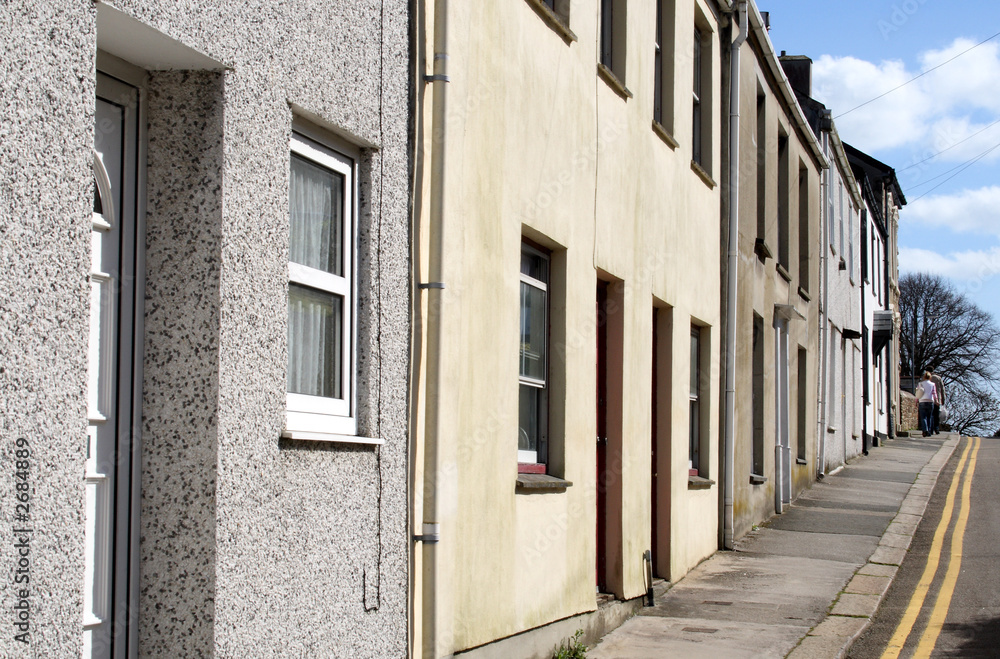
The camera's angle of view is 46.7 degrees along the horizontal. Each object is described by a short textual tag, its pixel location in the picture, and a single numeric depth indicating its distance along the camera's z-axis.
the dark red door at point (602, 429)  9.59
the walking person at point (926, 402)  36.81
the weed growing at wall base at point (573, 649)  7.81
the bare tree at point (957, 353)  72.12
